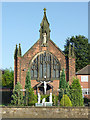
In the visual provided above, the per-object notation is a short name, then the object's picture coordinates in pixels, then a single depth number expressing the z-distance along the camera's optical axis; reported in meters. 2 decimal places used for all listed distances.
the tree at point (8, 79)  80.38
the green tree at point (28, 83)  40.65
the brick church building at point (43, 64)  44.25
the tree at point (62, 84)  41.34
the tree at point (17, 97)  41.00
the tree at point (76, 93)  39.06
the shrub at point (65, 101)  35.75
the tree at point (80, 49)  68.12
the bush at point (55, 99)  39.49
